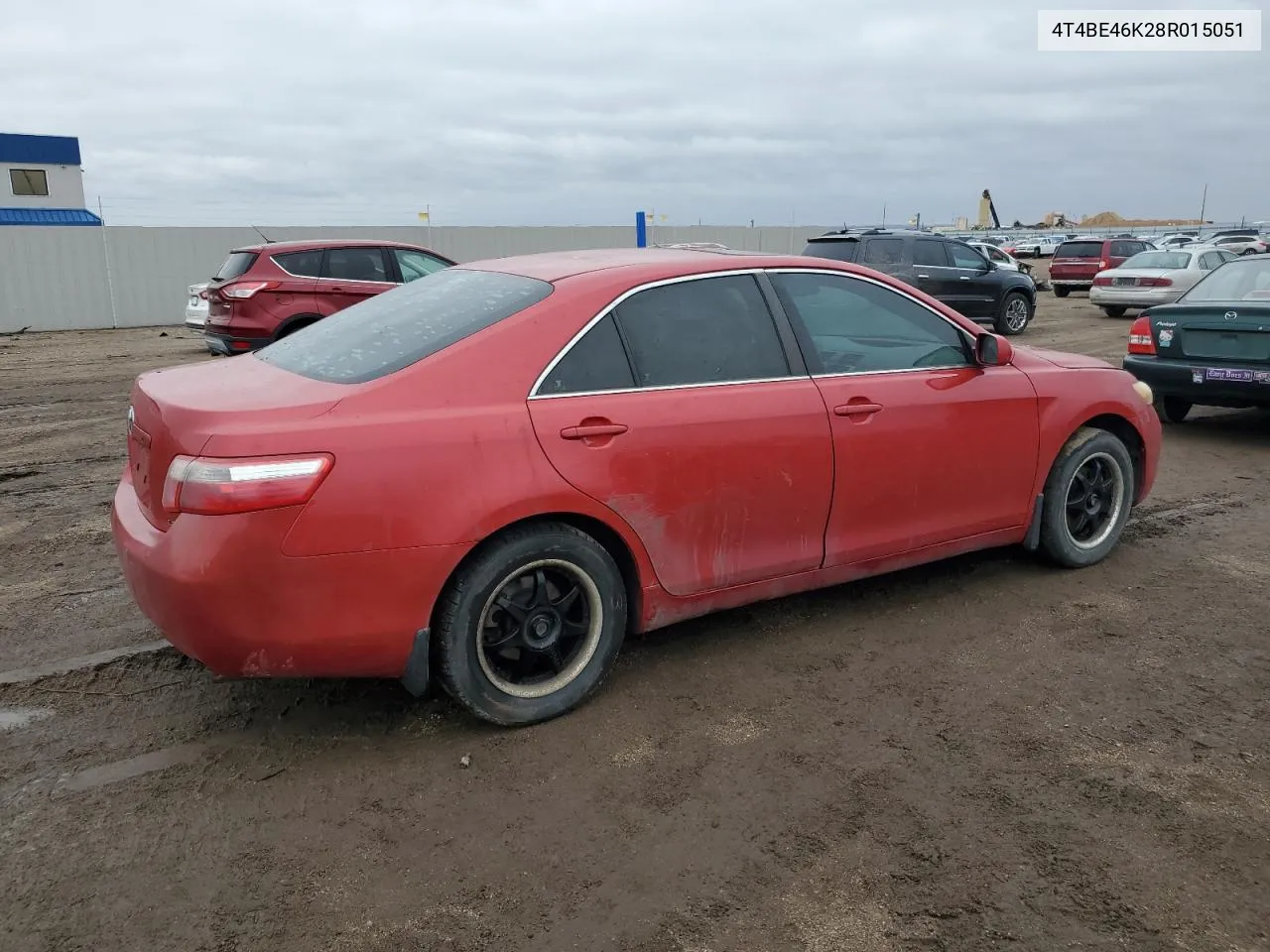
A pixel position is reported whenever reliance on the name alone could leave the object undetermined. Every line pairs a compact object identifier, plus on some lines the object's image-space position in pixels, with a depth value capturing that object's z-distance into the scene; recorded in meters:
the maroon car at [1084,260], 25.12
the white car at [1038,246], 51.72
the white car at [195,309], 15.60
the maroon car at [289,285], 11.44
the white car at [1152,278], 18.22
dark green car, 7.67
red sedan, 2.98
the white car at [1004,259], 26.25
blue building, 34.53
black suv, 14.51
